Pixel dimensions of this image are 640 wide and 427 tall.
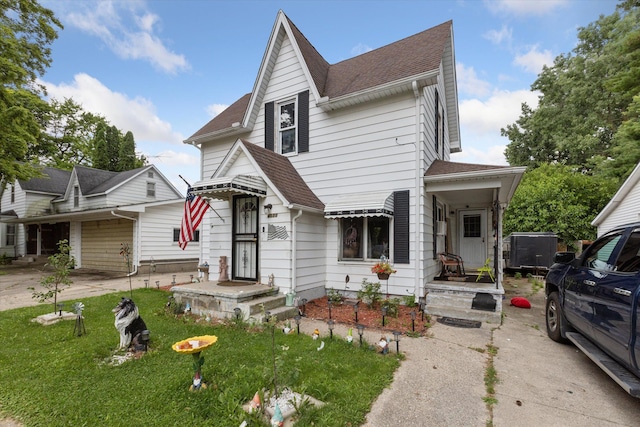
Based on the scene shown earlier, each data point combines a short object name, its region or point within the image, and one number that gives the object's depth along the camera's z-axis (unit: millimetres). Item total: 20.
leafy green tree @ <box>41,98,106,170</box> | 29484
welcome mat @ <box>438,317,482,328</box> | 5988
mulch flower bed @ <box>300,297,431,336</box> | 5766
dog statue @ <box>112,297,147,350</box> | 4375
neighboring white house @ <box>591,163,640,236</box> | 11067
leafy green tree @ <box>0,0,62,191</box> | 11531
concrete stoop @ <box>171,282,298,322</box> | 6133
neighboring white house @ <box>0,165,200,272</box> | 14602
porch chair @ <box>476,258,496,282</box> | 7702
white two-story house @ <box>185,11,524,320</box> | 7171
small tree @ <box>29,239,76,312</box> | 6172
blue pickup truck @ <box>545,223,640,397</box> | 2875
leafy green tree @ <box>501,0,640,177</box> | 20781
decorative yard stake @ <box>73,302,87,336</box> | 5188
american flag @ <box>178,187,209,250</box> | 8133
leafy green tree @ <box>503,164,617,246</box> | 14898
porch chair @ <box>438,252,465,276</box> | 8234
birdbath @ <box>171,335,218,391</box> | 3174
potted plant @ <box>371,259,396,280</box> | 6812
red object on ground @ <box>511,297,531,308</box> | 7574
